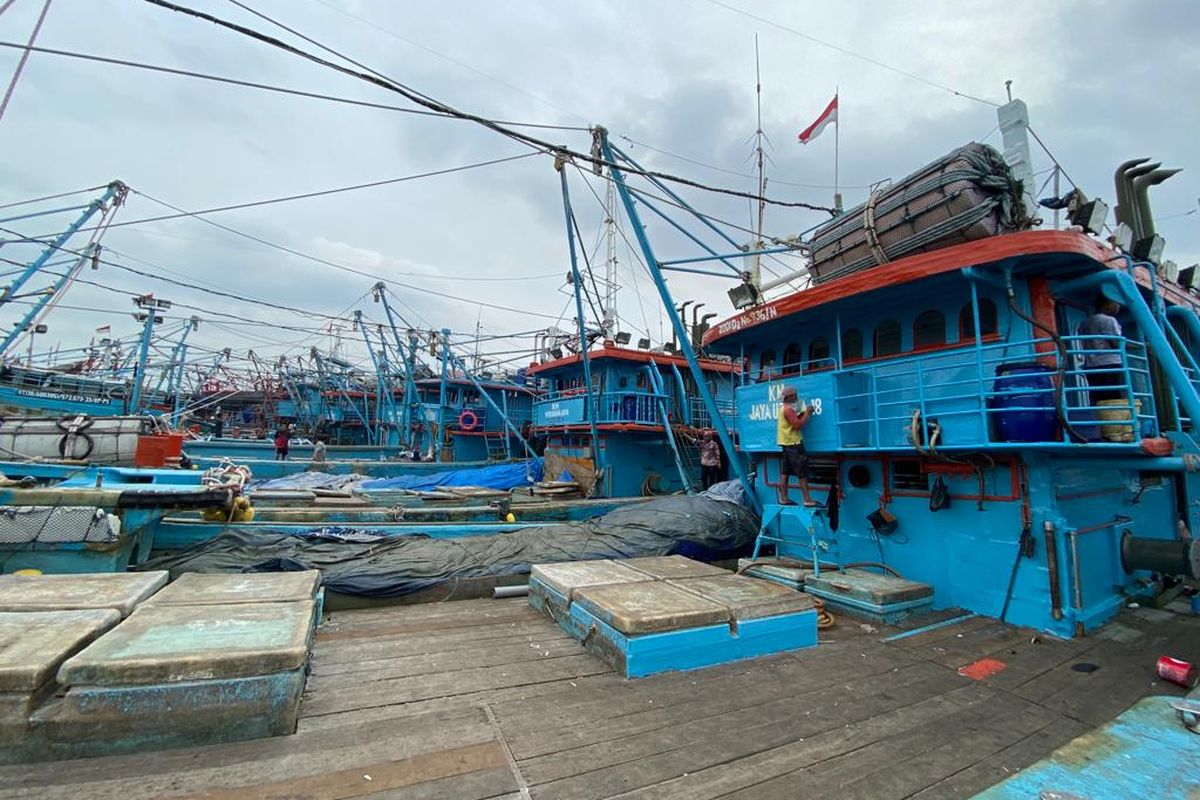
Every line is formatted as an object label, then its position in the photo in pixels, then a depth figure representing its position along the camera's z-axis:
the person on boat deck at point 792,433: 8.01
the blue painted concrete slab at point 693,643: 4.47
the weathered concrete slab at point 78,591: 3.88
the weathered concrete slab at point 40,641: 2.79
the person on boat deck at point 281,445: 24.33
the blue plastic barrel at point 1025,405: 5.91
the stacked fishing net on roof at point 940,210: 6.89
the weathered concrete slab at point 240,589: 4.38
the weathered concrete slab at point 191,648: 2.96
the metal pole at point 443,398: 26.37
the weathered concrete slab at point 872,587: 6.40
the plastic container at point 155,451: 9.31
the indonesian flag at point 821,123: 12.48
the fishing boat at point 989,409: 6.10
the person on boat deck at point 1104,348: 6.24
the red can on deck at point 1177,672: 4.84
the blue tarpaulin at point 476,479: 17.09
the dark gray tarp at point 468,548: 6.63
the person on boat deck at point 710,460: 13.89
